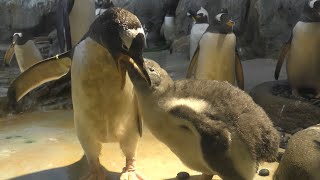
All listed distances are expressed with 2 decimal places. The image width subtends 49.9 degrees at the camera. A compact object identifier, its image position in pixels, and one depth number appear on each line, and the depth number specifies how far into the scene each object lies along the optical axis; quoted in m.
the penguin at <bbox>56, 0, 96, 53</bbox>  3.65
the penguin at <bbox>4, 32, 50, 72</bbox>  3.87
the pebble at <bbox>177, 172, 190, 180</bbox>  1.99
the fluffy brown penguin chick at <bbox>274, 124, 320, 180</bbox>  1.58
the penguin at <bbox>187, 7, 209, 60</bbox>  4.37
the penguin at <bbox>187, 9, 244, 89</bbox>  3.18
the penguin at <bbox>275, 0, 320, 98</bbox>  3.11
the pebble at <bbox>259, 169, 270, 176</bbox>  2.05
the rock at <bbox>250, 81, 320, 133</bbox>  2.76
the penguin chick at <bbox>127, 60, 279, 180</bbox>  1.51
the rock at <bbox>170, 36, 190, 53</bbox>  5.92
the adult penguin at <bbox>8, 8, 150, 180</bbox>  1.63
